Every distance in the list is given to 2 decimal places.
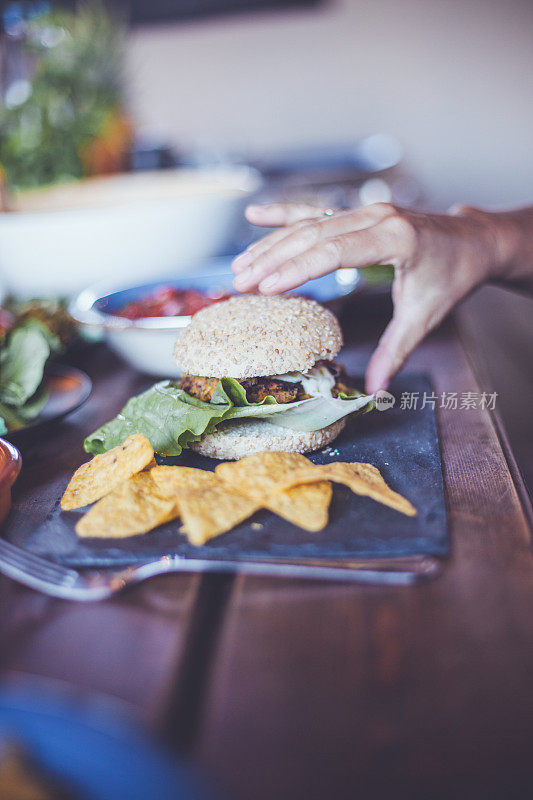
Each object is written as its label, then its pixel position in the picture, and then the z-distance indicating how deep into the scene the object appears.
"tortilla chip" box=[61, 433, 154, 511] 0.54
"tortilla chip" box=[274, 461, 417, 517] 0.50
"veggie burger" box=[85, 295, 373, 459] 0.57
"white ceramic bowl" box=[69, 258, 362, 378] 0.66
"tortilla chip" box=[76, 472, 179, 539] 0.50
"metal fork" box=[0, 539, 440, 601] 0.46
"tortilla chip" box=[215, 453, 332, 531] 0.50
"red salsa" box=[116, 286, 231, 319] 0.71
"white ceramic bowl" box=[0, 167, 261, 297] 0.81
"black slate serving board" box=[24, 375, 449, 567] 0.48
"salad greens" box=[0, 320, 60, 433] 0.62
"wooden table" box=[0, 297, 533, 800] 0.39
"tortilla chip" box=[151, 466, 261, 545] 0.49
